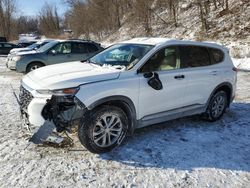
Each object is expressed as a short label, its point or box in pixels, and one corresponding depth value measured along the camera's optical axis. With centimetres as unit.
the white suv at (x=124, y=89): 259
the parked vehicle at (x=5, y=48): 1610
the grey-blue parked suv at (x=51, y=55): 729
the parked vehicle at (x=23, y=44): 1623
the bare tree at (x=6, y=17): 3388
